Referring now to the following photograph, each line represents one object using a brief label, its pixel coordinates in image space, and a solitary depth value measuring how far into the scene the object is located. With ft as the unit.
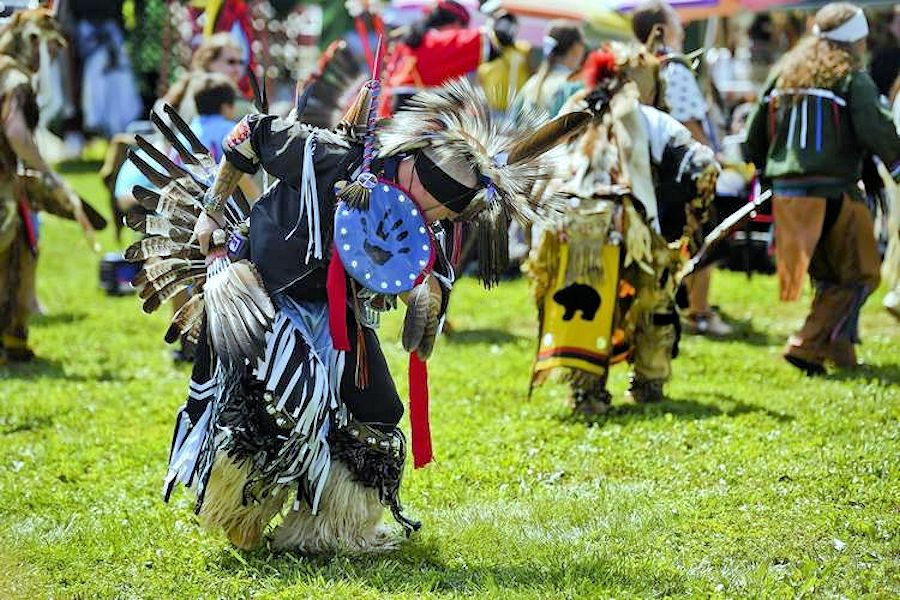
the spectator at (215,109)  43.39
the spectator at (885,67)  64.03
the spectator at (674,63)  45.75
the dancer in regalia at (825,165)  41.34
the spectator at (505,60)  61.62
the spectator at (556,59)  51.47
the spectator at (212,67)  46.34
